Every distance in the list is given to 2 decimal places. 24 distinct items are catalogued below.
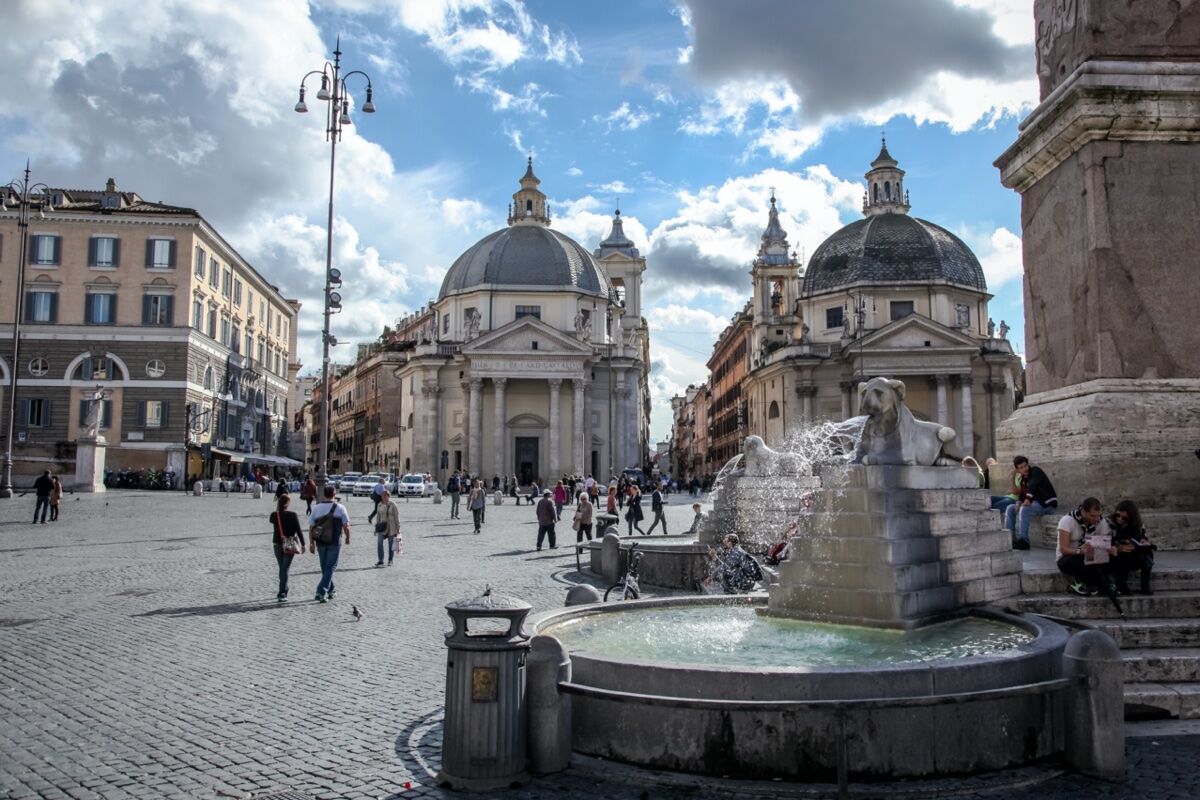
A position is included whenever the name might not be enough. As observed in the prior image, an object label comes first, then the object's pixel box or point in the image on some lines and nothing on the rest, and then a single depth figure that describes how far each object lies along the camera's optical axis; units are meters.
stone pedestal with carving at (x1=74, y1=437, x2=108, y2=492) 38.66
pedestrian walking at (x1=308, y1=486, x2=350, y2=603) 12.01
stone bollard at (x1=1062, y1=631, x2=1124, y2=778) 4.86
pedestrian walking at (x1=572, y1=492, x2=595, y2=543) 19.45
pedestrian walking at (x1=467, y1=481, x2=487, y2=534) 24.35
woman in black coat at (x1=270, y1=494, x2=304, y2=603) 11.91
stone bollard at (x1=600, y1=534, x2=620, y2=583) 14.46
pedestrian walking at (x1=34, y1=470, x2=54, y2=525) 23.23
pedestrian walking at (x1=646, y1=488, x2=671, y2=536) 23.00
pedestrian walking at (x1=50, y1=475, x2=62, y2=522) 23.86
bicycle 10.46
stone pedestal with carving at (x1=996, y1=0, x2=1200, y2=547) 8.48
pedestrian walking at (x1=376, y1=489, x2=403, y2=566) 16.38
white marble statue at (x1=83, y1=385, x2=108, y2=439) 39.31
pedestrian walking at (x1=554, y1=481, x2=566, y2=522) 33.09
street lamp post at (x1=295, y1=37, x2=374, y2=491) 24.39
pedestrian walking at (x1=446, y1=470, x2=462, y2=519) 31.16
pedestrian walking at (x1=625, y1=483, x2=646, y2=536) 24.11
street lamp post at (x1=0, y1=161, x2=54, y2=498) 33.34
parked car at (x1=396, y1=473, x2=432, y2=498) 49.03
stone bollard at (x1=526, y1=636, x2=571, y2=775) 5.02
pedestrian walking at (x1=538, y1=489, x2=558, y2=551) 19.56
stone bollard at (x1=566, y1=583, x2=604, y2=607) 7.37
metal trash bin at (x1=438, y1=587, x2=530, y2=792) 4.89
